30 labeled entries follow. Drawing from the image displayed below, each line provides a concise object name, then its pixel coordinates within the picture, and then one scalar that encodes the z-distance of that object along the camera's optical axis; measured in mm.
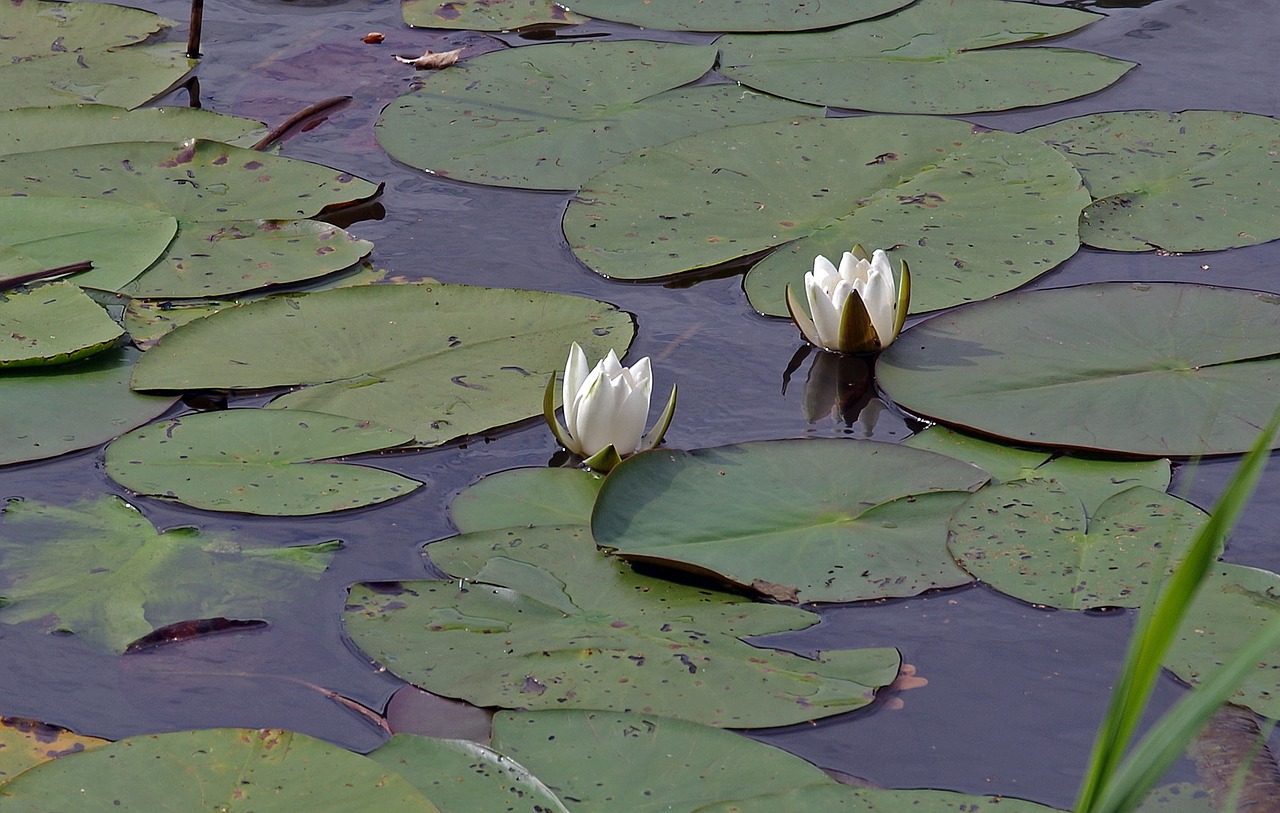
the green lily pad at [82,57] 8219
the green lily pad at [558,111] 7363
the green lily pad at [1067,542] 4238
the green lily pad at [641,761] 3428
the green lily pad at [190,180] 6816
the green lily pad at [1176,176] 6457
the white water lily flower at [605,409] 4867
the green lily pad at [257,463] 4809
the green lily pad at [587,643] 3854
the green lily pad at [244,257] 6176
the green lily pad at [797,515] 4367
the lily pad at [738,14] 8836
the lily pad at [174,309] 5867
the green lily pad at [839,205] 6180
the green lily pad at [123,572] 4309
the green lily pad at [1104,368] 5016
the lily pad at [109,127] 7457
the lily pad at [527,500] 4723
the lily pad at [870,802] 3338
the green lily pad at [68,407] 5145
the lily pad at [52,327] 5492
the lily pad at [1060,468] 4746
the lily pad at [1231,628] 3781
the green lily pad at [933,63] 7852
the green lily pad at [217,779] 3330
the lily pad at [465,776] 3424
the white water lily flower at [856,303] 5465
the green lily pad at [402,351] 5312
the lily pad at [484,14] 9273
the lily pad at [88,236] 6203
